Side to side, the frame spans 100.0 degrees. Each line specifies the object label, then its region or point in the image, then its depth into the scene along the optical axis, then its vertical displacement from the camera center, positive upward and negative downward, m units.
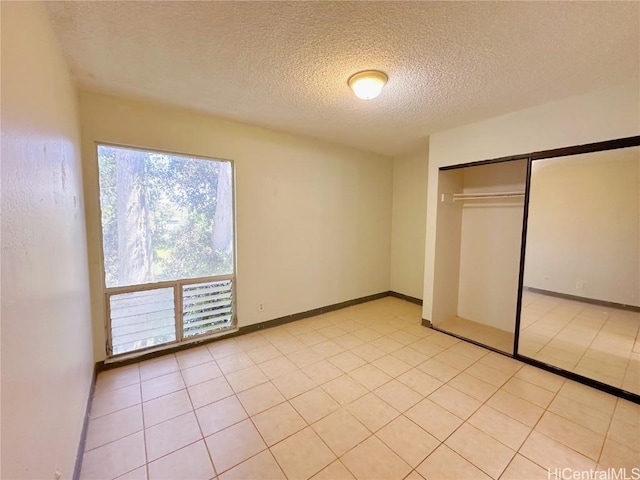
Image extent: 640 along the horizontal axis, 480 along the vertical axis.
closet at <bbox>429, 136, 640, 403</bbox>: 2.27 -0.37
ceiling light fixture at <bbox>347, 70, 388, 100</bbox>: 1.94 +1.02
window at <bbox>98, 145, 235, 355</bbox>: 2.54 -0.27
